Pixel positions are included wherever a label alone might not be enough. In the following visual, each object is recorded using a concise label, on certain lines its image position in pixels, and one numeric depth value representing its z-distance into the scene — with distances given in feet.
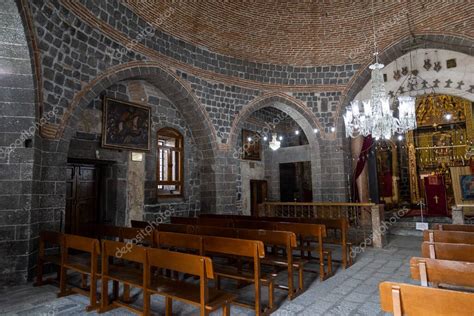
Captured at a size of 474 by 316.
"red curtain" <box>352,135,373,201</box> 27.91
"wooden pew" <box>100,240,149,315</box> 9.26
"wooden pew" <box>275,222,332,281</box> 13.19
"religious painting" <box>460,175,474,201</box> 27.30
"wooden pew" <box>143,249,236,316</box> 7.77
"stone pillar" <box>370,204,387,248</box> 20.08
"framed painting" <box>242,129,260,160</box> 34.19
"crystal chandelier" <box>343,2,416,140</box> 17.08
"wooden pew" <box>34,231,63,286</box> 12.94
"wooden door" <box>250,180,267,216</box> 34.76
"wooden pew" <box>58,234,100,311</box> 10.59
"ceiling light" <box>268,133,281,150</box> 33.00
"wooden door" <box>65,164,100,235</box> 19.48
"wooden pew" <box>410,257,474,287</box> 6.70
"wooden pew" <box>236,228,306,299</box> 11.25
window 25.13
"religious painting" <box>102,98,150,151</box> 20.74
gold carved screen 36.10
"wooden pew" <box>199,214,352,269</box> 15.30
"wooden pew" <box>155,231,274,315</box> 9.66
